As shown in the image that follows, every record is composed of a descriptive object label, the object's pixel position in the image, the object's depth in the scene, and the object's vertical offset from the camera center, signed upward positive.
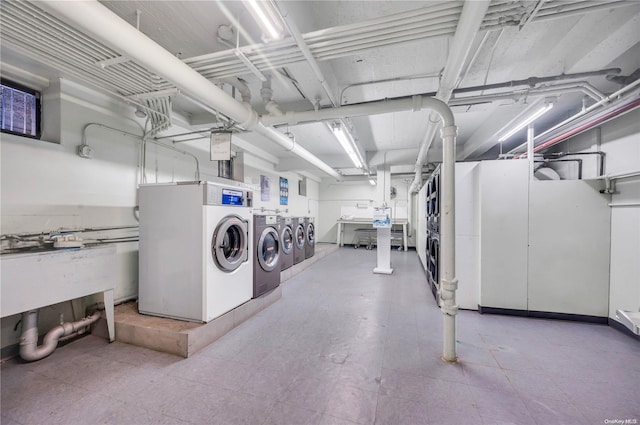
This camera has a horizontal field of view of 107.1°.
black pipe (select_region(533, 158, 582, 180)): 3.43 +0.77
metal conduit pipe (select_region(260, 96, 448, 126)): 2.25 +1.07
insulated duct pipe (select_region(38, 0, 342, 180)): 1.14 +0.96
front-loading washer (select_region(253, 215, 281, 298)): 3.05 -0.61
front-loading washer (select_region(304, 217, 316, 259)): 5.63 -0.63
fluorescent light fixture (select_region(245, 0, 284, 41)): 1.28 +1.11
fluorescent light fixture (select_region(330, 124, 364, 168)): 3.17 +1.11
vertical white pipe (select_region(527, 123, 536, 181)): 2.93 +0.82
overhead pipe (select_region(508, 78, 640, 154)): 2.05 +1.09
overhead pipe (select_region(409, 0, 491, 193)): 1.26 +1.10
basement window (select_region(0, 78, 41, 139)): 2.11 +0.94
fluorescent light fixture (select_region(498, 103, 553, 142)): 2.55 +1.14
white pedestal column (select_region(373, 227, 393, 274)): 5.00 -0.84
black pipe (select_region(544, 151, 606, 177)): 3.02 +0.69
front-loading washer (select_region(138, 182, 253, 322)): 2.28 -0.41
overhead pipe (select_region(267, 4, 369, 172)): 1.35 +1.13
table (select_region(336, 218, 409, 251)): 8.14 -0.42
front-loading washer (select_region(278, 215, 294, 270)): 4.40 -0.57
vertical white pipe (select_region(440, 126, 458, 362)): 2.05 -0.27
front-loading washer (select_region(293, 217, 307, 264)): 5.01 -0.63
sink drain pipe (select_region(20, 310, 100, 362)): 1.91 -1.09
